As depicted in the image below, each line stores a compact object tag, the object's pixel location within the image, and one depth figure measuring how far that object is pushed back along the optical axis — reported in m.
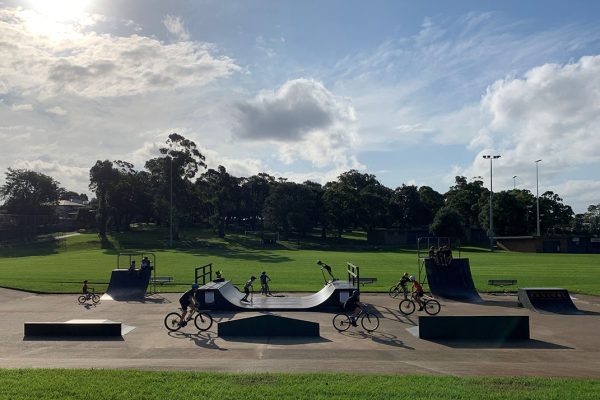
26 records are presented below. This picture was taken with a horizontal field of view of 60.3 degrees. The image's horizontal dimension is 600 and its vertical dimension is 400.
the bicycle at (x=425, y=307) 23.57
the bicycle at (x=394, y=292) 28.95
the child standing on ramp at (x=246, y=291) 25.84
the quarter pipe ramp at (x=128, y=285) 29.30
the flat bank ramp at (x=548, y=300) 24.53
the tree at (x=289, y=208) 110.12
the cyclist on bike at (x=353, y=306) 19.80
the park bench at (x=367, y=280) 33.50
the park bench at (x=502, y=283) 32.66
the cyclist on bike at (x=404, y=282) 24.83
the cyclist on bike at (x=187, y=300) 19.29
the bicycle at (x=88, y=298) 27.39
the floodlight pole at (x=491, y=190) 92.70
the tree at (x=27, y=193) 112.81
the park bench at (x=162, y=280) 33.97
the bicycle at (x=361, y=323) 19.50
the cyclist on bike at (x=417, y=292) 23.10
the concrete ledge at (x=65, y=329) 17.62
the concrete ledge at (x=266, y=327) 17.83
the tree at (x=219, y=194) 115.00
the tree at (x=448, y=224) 106.44
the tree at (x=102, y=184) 101.88
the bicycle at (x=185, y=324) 19.20
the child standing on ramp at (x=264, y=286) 28.95
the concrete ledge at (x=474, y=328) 17.67
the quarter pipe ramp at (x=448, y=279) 29.05
